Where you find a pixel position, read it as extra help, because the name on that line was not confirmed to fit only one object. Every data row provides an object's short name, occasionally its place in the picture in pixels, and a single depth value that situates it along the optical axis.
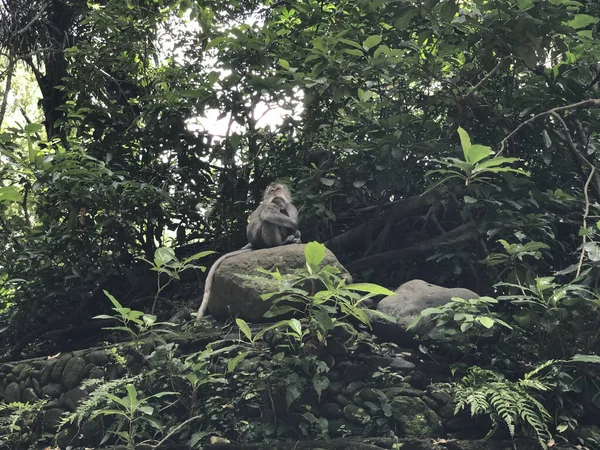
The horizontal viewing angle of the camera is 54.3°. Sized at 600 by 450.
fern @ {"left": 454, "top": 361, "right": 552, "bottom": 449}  3.88
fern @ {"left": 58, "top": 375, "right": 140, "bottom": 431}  4.50
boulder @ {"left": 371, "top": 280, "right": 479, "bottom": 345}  5.03
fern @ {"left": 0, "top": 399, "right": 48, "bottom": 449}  5.20
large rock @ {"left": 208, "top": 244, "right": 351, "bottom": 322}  5.23
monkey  6.04
